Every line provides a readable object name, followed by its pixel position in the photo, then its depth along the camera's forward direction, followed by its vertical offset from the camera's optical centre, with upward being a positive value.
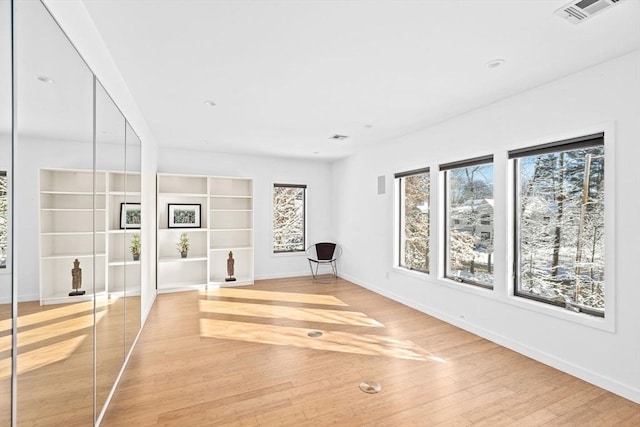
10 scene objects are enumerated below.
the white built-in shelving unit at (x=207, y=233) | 5.59 -0.37
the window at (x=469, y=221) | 3.63 -0.09
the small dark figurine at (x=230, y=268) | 5.97 -1.03
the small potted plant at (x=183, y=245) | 5.61 -0.56
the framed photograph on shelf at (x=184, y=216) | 5.58 -0.04
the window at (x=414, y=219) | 4.59 -0.09
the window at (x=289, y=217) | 6.76 -0.08
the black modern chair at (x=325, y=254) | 6.73 -0.89
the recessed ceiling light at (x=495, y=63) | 2.50 +1.23
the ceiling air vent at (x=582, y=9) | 1.83 +1.24
